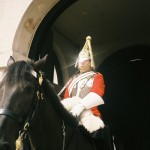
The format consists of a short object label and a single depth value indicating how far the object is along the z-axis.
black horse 2.24
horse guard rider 3.11
